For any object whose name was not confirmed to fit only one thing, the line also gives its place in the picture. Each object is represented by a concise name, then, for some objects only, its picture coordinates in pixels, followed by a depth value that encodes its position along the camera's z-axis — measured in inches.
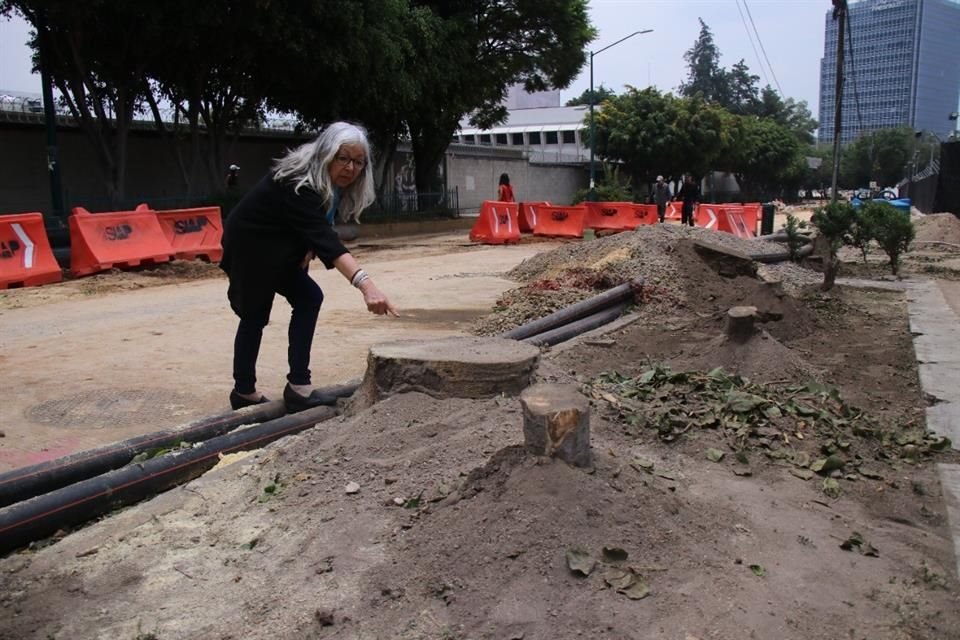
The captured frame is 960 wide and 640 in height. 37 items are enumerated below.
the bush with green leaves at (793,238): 476.3
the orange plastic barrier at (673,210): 1114.5
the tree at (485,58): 885.2
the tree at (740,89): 3782.0
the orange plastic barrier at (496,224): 748.0
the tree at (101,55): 569.0
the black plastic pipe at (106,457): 131.3
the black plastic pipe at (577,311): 240.6
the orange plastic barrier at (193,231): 508.1
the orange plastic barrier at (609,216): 853.8
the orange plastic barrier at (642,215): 855.1
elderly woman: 151.2
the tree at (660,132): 1752.0
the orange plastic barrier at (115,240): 450.3
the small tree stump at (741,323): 222.8
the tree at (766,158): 2484.0
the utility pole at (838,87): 909.2
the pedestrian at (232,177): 780.6
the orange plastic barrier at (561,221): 802.2
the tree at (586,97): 3452.3
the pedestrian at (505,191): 771.4
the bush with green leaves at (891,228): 457.7
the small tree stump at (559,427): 110.5
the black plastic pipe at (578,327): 246.1
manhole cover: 189.9
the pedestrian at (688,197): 805.9
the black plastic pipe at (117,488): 120.5
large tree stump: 145.8
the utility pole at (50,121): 553.9
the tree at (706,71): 3720.5
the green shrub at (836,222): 466.9
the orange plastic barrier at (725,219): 860.0
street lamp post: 1238.9
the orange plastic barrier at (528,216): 820.6
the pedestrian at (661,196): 888.9
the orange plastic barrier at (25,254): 418.0
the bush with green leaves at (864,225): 467.5
